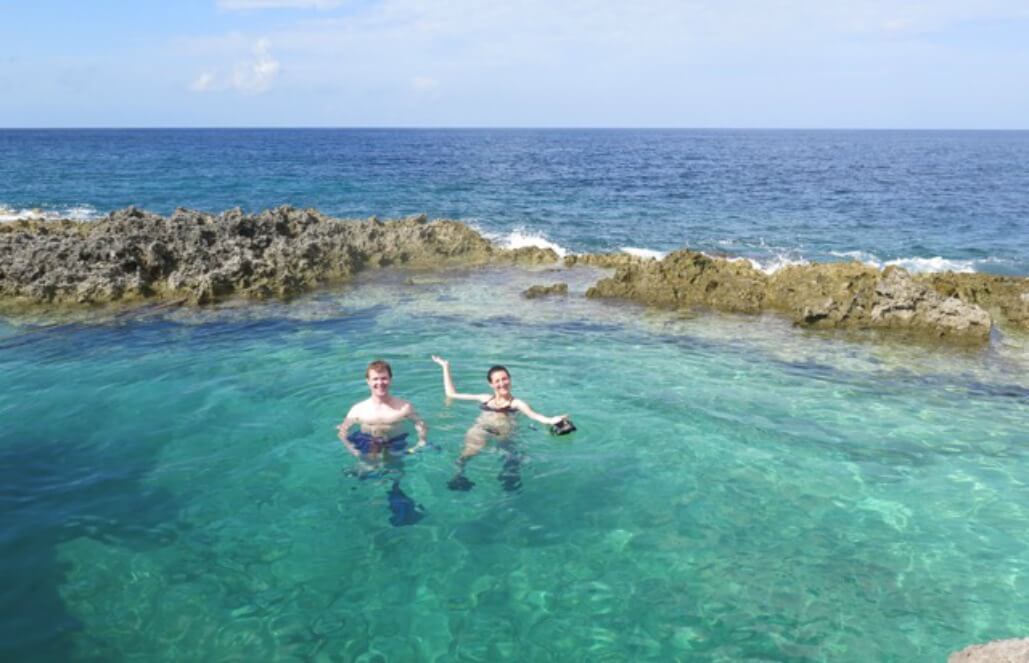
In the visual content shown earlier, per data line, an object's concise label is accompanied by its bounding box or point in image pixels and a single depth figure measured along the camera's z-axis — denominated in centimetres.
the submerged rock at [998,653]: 428
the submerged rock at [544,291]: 1759
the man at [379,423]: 880
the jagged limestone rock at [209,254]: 1691
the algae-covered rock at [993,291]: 1531
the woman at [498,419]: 898
